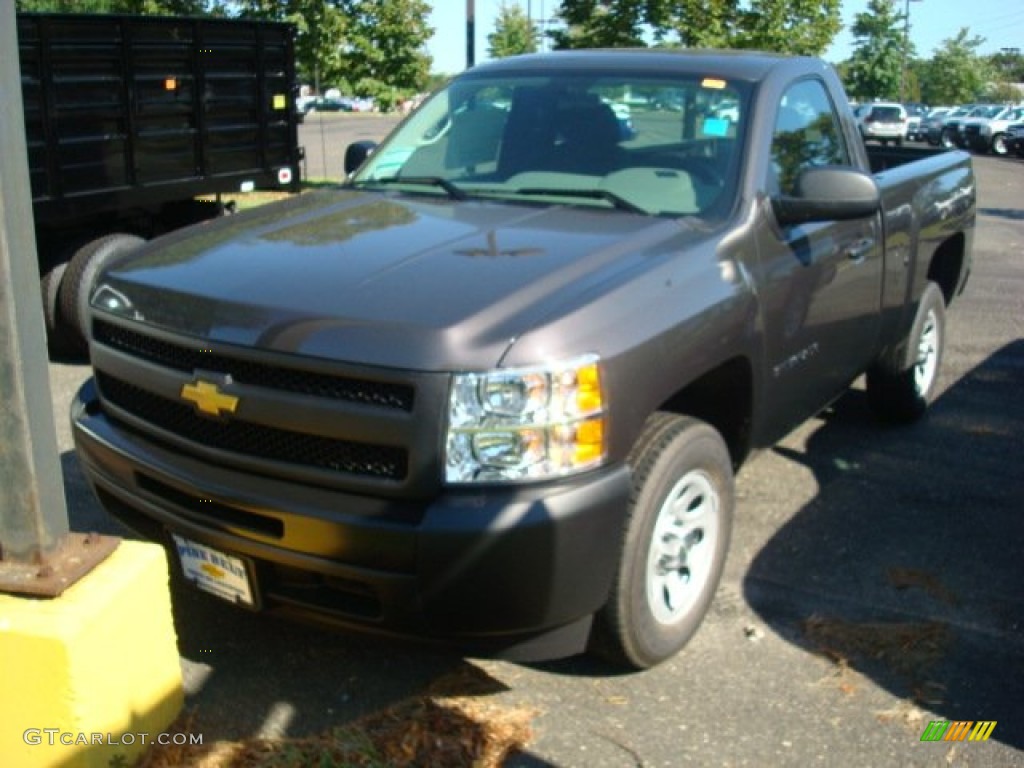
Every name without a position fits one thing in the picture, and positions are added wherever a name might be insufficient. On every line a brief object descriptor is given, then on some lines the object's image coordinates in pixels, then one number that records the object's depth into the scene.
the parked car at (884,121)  40.19
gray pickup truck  2.79
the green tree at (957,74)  79.38
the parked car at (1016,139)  35.22
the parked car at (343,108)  69.39
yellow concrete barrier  2.71
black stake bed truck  6.75
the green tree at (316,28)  15.75
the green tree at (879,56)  70.06
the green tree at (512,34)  45.31
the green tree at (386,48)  16.36
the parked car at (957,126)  39.62
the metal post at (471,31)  15.66
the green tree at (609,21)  17.75
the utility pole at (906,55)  69.12
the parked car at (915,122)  46.19
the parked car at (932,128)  42.97
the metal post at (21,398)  2.63
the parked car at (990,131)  36.75
